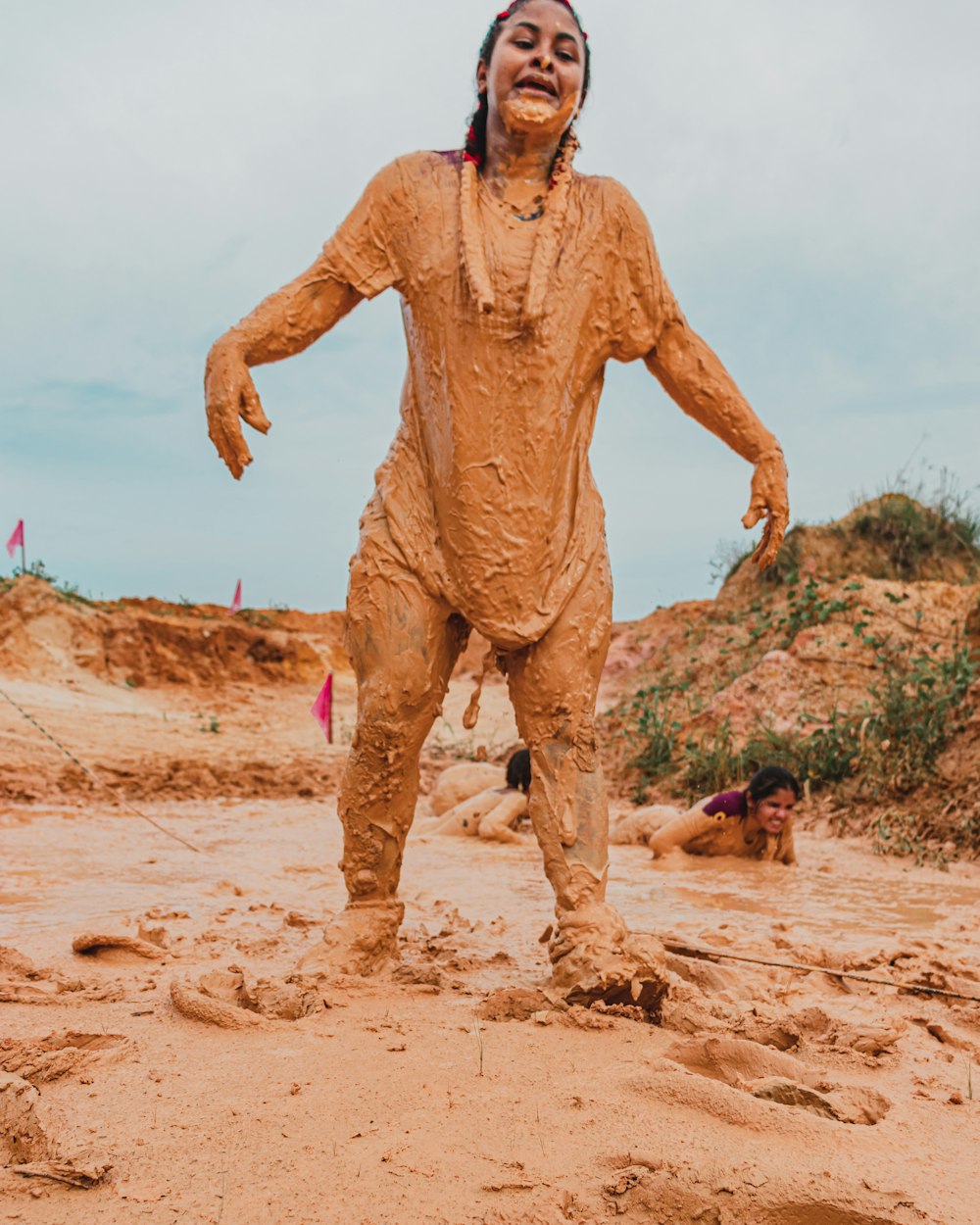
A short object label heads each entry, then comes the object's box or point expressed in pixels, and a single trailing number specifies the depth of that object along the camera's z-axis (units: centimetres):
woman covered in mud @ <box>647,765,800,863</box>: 578
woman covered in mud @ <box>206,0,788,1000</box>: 303
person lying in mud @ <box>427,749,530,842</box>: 651
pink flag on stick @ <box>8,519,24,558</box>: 1420
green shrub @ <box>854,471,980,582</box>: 1272
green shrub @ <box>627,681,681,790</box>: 866
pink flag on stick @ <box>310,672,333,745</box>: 981
